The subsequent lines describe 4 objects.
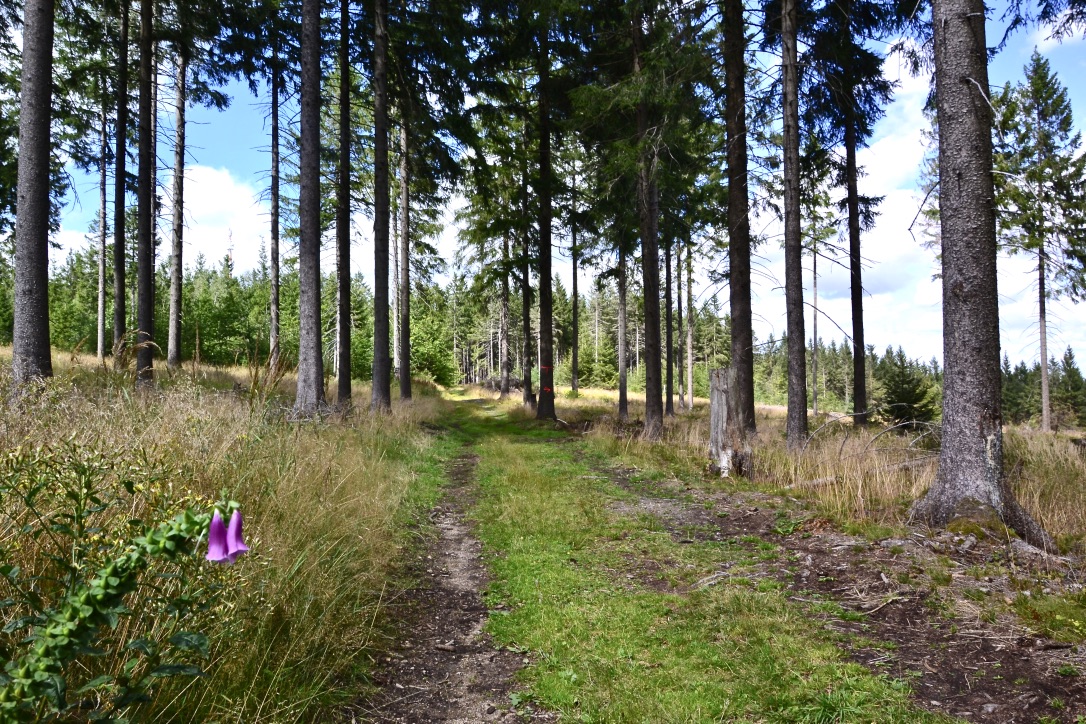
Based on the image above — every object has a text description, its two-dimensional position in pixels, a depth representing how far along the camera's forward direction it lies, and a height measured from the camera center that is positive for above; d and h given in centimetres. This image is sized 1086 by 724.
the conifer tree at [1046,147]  1944 +870
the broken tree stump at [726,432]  854 -98
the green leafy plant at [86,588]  128 -65
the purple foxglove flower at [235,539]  126 -38
